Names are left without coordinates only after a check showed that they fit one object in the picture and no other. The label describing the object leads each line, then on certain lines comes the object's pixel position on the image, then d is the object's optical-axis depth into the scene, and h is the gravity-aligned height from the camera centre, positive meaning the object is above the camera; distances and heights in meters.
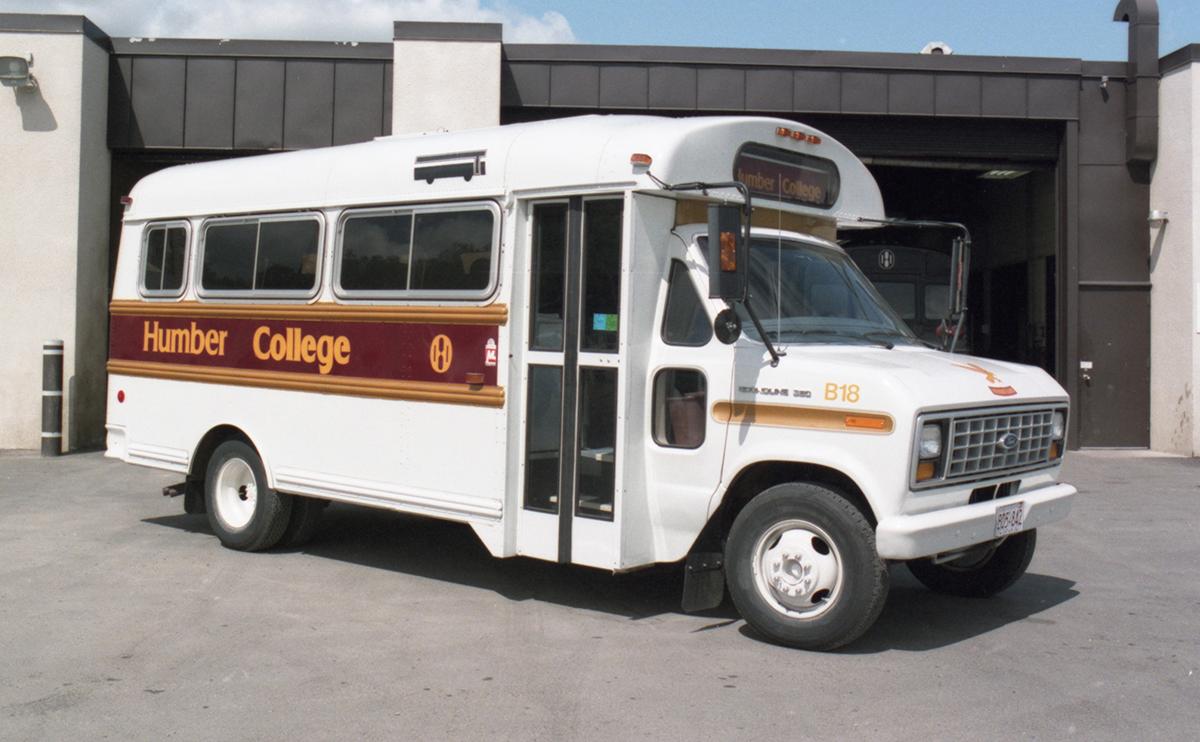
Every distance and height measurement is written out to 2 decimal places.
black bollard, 14.36 -0.31
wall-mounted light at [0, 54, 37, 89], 14.60 +3.62
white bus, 6.05 +0.06
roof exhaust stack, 15.84 +4.14
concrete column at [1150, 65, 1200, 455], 15.39 +1.59
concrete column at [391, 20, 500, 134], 14.92 +3.77
